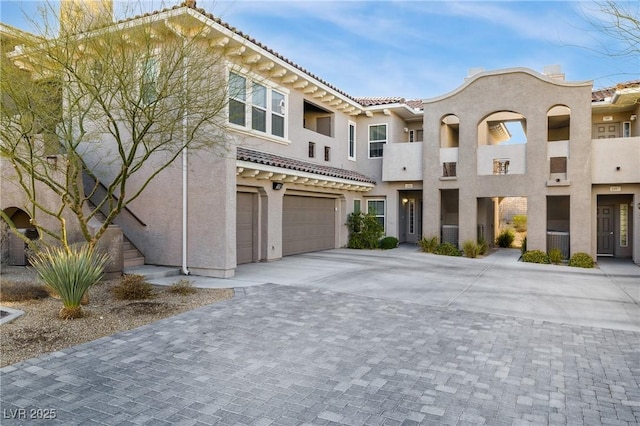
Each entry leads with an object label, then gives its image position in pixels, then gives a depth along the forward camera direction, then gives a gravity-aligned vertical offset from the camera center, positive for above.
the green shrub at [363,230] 20.12 -0.72
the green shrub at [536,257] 16.33 -1.64
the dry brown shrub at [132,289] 8.66 -1.56
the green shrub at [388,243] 20.00 -1.33
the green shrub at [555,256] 16.23 -1.61
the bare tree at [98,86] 7.52 +2.47
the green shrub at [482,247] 18.06 -1.38
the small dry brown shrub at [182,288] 9.28 -1.66
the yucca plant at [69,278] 7.12 -1.08
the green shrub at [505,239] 22.92 -1.33
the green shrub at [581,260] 15.60 -1.71
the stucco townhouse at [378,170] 11.77 +1.76
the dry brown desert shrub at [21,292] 8.38 -1.60
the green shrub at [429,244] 18.69 -1.30
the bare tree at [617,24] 5.98 +2.84
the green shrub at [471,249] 17.48 -1.41
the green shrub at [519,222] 28.52 -0.45
